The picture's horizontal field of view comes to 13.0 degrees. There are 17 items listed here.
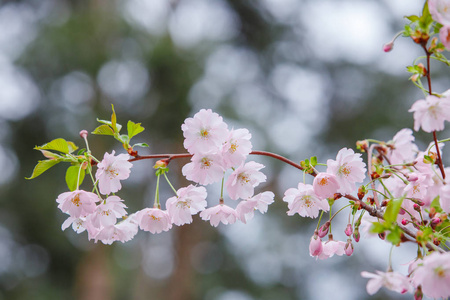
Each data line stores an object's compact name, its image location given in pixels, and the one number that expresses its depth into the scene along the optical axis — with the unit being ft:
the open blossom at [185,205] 5.46
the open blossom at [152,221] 5.46
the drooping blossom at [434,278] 5.04
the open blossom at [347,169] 5.37
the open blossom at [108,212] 5.38
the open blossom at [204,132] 5.31
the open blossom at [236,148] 5.33
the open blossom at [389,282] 5.16
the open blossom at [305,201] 5.40
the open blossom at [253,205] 5.44
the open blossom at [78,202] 5.35
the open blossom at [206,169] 5.32
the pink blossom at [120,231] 5.44
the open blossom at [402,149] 5.71
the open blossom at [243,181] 5.42
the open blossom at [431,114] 5.20
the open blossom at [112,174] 5.37
